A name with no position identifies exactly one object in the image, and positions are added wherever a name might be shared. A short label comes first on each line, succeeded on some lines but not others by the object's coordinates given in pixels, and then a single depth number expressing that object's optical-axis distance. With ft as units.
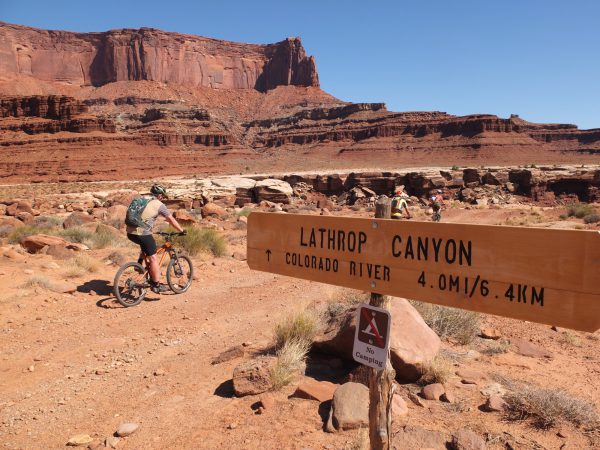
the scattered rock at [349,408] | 11.75
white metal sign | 8.32
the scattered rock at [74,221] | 48.45
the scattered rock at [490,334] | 19.65
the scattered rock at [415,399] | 13.23
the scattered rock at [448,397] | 13.37
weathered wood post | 8.52
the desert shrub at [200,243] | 36.18
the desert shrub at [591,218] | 63.70
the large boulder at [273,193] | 92.02
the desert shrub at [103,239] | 37.04
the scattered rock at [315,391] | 13.32
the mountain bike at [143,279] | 24.11
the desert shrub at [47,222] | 50.31
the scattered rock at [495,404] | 12.85
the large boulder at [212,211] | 68.18
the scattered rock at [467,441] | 10.86
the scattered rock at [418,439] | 10.91
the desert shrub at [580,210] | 69.76
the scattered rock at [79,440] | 12.14
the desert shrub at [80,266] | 27.84
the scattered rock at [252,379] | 13.79
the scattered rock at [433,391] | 13.56
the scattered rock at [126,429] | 12.34
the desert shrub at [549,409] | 12.18
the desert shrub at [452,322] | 18.76
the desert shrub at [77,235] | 38.14
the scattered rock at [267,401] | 12.98
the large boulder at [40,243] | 32.91
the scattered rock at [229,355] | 16.76
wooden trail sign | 6.06
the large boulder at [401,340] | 14.29
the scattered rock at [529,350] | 17.85
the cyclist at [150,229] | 23.88
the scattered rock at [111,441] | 11.95
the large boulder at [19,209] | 65.41
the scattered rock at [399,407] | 12.49
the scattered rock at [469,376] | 14.66
